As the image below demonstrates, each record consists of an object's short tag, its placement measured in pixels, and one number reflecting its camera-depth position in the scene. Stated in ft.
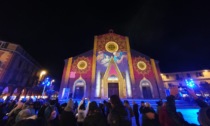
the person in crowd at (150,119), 8.90
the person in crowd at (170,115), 8.65
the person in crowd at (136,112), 19.74
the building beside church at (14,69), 62.95
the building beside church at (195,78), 92.62
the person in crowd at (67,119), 8.97
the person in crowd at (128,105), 16.50
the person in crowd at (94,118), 7.22
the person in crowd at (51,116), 10.47
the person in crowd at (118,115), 7.45
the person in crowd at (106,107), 16.89
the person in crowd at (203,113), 8.31
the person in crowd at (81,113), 13.84
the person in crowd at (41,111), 12.92
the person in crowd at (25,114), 8.20
